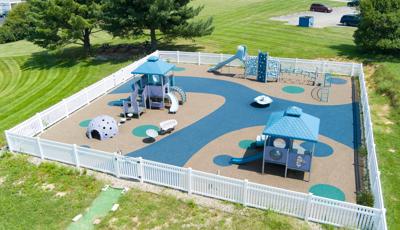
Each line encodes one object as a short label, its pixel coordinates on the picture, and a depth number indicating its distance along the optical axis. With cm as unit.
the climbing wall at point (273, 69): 2405
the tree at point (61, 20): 3094
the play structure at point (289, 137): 1323
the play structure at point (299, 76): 2404
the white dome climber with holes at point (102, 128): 1706
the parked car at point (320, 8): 4878
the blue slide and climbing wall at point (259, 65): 2400
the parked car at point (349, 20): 4061
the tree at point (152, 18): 2939
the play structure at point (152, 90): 1955
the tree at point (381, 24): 2670
